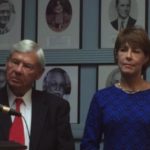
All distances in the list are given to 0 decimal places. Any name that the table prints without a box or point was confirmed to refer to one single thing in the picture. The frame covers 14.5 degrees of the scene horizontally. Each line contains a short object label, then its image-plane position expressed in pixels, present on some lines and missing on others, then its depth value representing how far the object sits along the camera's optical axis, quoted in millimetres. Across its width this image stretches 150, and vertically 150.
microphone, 2234
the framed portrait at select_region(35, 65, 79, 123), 4402
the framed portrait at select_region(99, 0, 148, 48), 4244
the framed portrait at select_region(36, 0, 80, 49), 4454
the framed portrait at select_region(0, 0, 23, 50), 4658
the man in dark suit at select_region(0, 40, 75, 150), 2959
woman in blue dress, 2790
